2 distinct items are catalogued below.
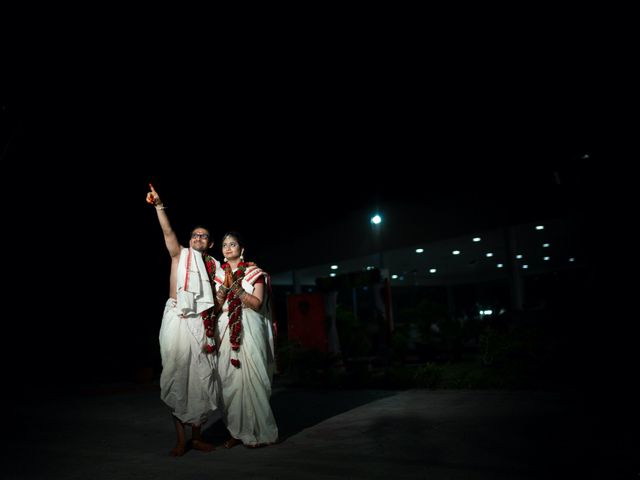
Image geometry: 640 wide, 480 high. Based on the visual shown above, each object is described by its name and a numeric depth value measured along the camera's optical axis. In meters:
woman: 4.89
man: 4.75
